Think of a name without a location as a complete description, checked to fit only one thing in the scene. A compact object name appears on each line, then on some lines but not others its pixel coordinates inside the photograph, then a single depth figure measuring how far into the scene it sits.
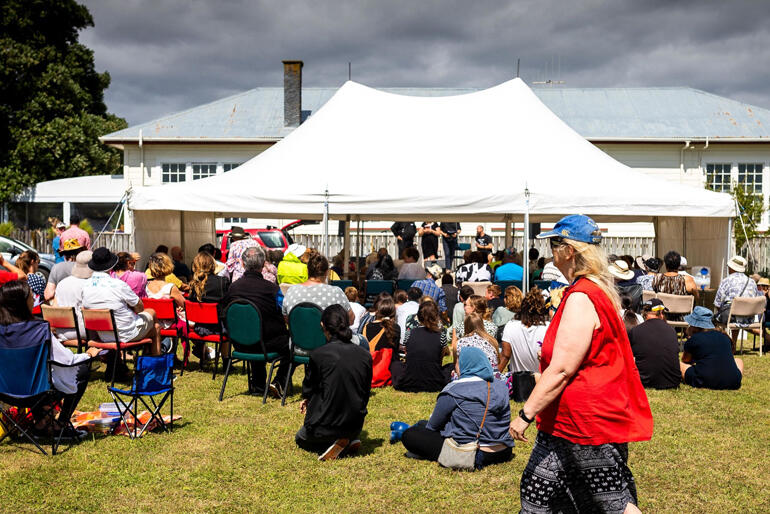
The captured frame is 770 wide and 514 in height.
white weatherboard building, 24.73
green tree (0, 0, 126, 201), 27.73
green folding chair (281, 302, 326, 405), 7.04
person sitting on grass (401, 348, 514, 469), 5.32
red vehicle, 18.92
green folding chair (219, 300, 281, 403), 7.28
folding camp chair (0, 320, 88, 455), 5.41
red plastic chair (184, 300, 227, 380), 8.23
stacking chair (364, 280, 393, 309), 11.20
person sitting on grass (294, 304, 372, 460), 5.47
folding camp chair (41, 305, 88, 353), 7.67
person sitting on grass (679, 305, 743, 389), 8.23
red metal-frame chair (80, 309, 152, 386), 7.44
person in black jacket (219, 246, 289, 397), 7.44
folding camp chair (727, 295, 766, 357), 10.46
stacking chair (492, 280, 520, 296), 11.20
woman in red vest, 3.06
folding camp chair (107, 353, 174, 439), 5.78
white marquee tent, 10.86
